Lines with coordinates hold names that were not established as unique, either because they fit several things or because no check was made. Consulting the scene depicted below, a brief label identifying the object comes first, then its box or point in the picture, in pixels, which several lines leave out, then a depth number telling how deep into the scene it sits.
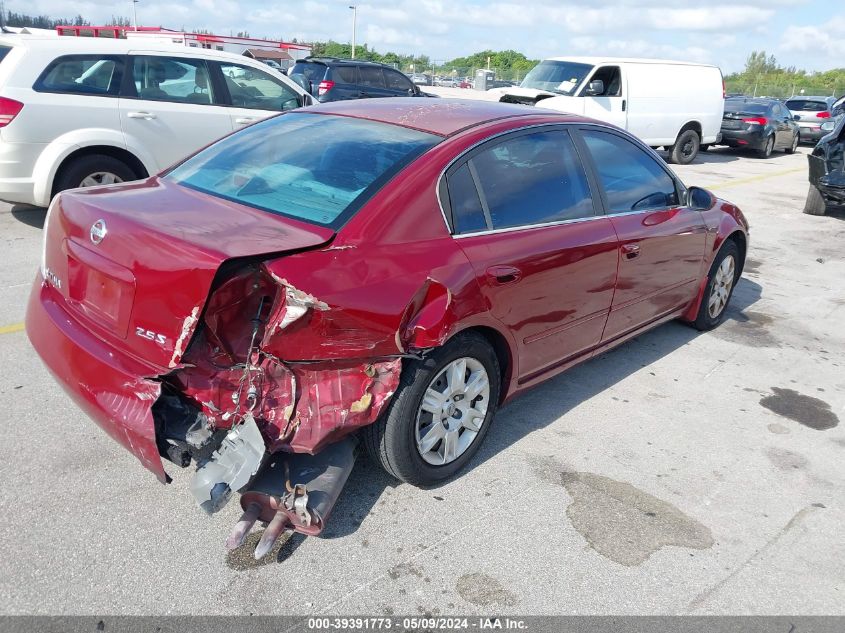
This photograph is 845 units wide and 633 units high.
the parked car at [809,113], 22.55
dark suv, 15.99
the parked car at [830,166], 9.98
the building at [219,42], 23.47
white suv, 6.44
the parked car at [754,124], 18.08
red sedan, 2.58
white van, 13.52
